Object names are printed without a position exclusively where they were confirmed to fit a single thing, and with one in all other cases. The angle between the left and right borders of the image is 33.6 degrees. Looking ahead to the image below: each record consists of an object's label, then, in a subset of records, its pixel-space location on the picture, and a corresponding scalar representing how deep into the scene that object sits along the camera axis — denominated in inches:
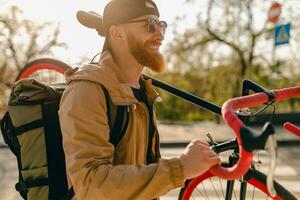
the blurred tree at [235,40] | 716.7
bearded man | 61.2
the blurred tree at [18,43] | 693.9
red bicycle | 47.3
